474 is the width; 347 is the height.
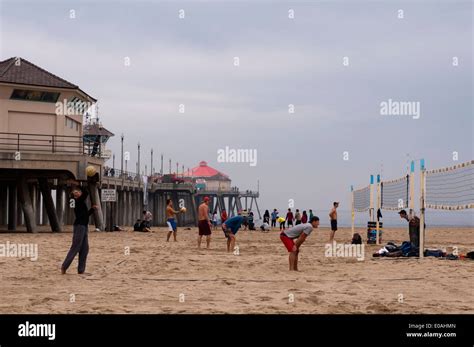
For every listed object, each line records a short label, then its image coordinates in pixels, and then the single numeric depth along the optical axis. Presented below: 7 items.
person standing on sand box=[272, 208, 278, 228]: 43.12
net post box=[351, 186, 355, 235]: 24.93
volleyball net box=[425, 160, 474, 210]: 14.09
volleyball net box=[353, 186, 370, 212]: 25.25
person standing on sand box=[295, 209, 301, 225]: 39.31
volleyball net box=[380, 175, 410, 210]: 18.70
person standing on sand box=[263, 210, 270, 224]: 38.54
